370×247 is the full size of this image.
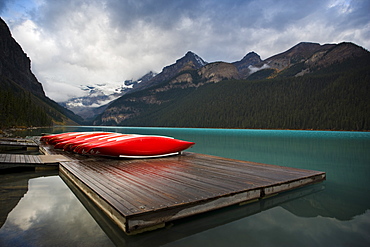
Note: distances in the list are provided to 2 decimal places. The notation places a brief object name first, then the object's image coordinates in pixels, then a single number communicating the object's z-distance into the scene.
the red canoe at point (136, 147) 7.36
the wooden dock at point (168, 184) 3.15
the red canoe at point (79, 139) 9.78
